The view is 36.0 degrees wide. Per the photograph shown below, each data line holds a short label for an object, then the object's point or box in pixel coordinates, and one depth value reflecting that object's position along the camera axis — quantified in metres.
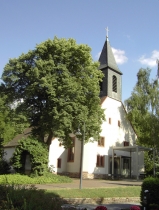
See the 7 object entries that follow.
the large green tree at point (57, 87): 23.69
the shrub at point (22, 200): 5.36
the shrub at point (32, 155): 23.42
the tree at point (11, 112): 23.88
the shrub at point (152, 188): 10.57
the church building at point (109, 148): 32.31
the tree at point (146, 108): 33.00
